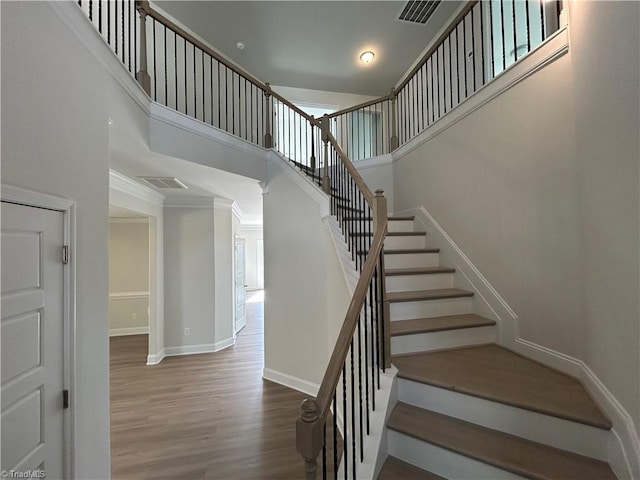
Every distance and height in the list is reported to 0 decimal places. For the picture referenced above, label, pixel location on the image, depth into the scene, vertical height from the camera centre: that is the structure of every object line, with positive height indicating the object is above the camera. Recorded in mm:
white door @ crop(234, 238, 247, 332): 6062 -885
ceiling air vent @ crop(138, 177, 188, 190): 3470 +858
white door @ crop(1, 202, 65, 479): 1209 -437
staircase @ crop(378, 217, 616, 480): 1336 -931
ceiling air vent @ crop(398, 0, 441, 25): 4031 +3460
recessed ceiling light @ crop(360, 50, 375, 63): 4988 +3390
